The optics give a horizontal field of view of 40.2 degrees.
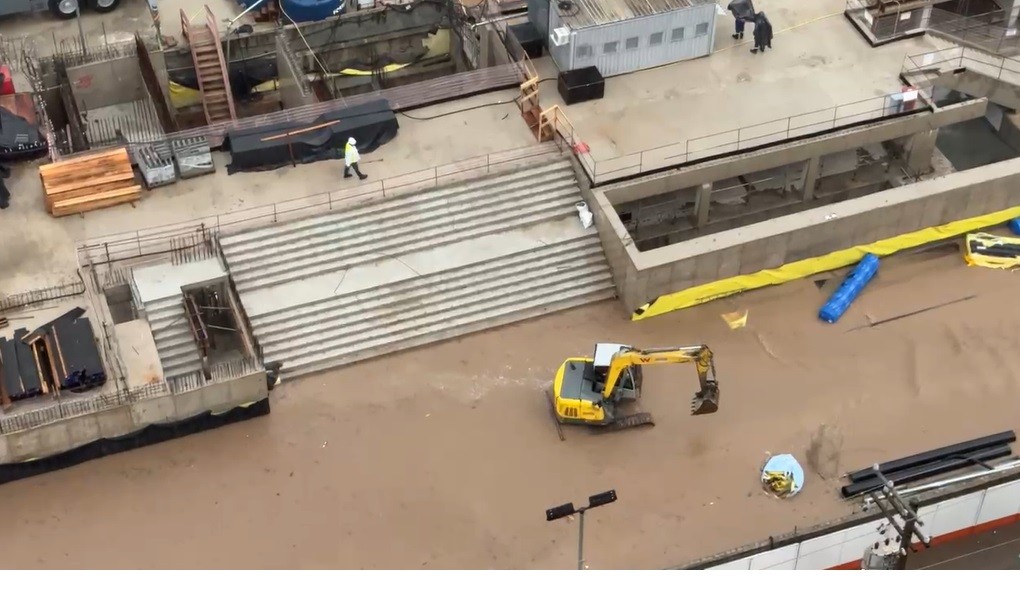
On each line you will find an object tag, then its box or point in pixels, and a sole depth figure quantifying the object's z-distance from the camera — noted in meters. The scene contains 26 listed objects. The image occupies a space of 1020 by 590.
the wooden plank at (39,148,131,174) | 37.88
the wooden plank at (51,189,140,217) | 37.72
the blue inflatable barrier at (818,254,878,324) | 38.38
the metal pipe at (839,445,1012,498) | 33.81
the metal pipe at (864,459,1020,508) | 32.75
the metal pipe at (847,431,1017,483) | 34.12
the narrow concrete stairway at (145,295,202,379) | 35.56
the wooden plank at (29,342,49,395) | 33.78
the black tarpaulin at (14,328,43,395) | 33.62
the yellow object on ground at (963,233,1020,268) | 40.16
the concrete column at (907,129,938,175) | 41.72
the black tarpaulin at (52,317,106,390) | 33.81
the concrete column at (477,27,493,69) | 43.59
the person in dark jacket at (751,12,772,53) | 42.56
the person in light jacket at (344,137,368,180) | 38.44
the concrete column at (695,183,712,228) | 40.28
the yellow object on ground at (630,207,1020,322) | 38.50
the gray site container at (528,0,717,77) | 41.16
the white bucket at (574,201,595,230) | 38.97
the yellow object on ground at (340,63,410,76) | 45.56
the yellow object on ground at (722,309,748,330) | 38.34
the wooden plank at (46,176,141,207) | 37.69
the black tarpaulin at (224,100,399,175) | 39.19
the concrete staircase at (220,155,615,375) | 36.91
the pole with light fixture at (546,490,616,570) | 28.91
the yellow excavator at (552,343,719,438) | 33.56
